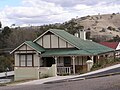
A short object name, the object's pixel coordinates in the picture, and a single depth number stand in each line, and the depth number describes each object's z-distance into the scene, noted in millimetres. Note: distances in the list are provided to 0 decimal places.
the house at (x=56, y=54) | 37812
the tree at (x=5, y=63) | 55531
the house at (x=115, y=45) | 57191
